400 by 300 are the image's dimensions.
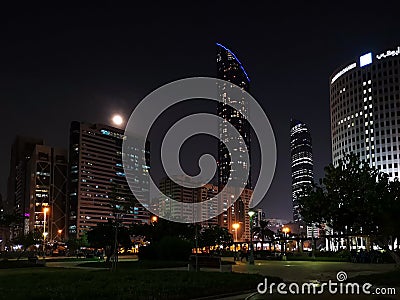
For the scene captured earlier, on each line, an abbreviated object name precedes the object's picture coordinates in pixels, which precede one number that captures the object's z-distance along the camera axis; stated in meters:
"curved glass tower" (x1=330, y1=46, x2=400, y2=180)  169.38
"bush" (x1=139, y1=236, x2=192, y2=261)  48.09
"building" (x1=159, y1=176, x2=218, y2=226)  174.44
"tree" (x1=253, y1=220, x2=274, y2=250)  108.22
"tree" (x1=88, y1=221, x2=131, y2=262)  52.45
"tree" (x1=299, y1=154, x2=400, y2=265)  22.72
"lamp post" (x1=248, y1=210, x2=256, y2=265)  47.71
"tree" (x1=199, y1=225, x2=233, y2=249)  99.54
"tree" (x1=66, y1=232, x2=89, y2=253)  112.38
